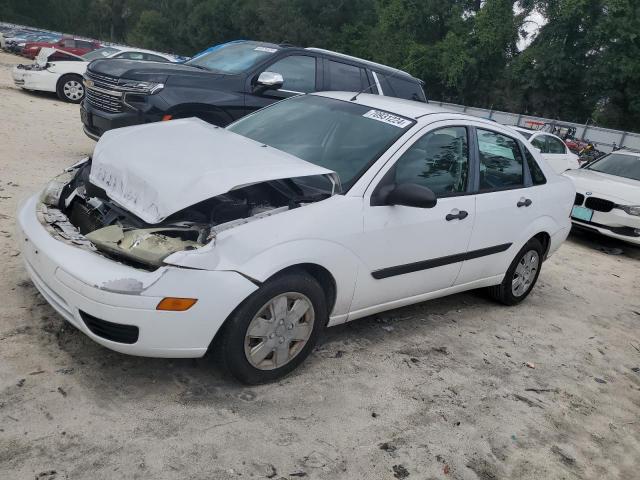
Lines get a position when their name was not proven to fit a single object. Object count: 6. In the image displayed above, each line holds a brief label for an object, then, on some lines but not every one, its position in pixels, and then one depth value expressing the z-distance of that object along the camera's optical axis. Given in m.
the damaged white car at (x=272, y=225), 3.03
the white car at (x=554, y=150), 12.78
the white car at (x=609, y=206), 8.48
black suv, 6.94
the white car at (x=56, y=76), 14.27
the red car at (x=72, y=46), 26.05
